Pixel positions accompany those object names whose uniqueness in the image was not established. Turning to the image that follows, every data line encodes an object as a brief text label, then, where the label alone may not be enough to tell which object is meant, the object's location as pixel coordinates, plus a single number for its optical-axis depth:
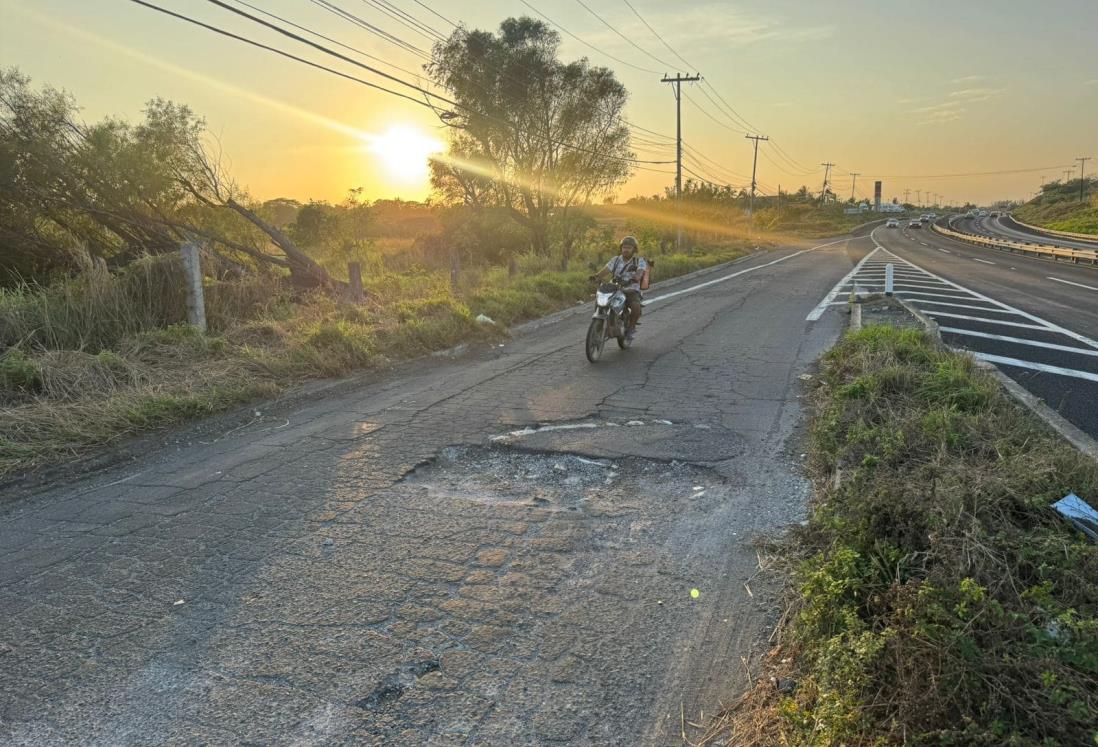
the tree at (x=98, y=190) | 11.66
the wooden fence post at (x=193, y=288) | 8.52
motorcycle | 8.14
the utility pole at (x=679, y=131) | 36.69
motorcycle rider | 8.71
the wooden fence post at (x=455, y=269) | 14.68
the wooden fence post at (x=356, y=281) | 11.71
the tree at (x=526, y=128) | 24.59
